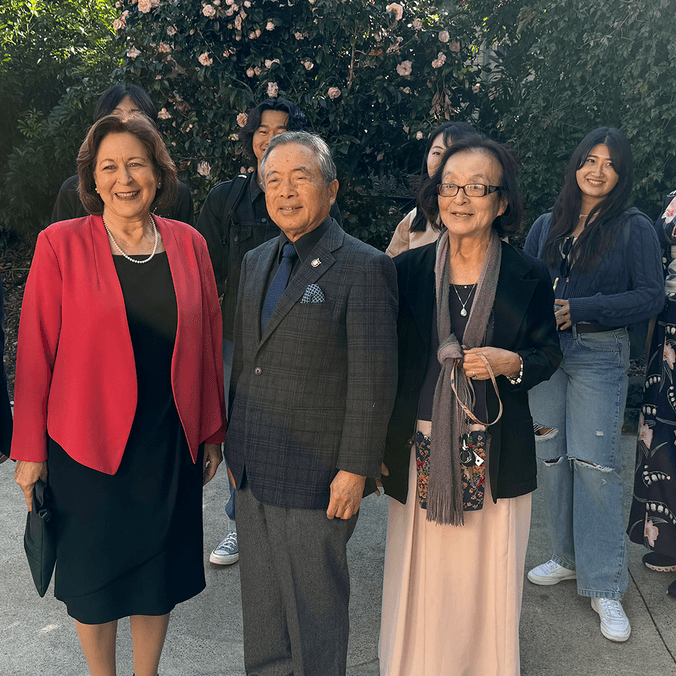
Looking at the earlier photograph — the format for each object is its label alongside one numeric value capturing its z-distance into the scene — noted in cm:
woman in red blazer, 216
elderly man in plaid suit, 211
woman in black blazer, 226
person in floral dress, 321
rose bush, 558
